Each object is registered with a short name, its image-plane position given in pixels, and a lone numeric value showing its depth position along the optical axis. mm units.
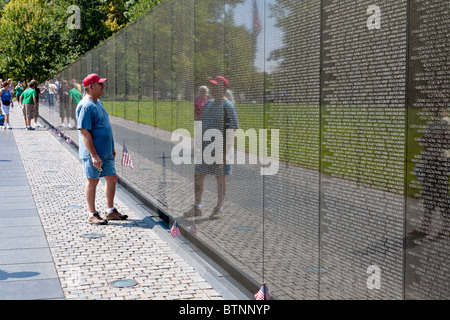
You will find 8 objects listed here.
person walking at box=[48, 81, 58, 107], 27644
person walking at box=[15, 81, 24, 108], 37562
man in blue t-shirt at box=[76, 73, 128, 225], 7832
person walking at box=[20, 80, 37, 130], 24734
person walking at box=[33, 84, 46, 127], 27459
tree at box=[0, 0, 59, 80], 50125
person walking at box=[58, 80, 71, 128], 22447
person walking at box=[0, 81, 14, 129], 25109
